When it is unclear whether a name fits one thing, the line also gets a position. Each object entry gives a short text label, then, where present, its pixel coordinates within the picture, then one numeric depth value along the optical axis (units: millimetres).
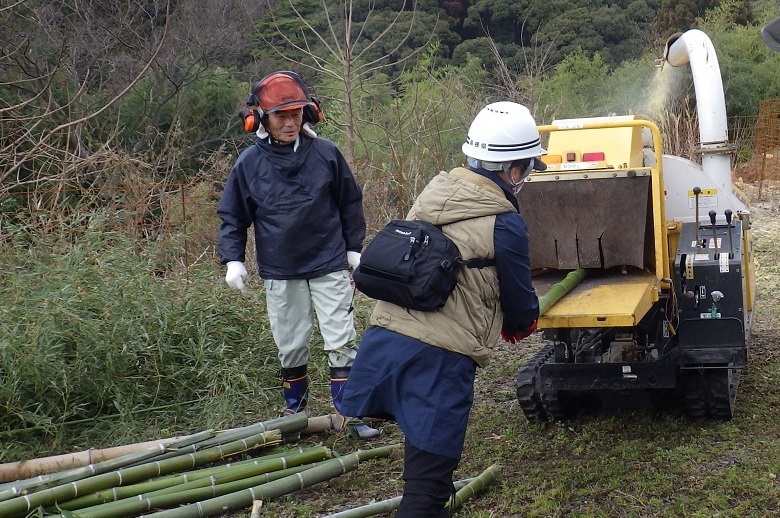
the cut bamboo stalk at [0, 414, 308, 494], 4441
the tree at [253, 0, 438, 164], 21078
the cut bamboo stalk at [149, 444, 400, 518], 4156
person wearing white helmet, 3285
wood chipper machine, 5125
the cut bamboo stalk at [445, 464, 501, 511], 4246
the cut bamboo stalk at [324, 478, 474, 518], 4062
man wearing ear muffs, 5137
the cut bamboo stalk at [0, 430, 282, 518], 4023
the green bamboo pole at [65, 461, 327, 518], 4094
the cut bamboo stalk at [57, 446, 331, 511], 4207
